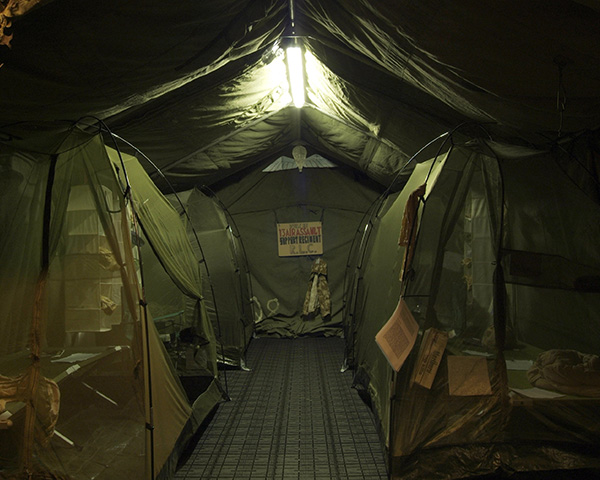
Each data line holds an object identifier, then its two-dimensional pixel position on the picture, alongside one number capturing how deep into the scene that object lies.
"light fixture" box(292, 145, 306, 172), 5.52
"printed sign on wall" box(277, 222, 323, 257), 5.79
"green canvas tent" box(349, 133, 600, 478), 2.08
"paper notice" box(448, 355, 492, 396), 2.12
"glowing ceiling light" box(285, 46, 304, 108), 3.04
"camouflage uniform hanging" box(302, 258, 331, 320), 5.57
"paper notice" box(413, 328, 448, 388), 2.08
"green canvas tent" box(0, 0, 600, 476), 1.45
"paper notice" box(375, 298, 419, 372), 1.96
